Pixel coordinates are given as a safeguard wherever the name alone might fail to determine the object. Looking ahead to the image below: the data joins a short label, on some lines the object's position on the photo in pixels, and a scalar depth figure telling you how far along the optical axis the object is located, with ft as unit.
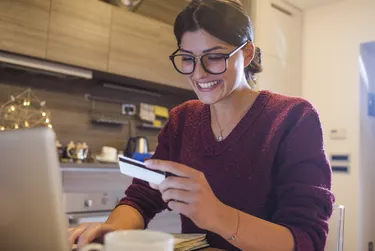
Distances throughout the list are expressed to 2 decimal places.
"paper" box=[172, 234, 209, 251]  2.59
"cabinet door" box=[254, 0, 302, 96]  11.06
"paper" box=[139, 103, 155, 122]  9.70
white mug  1.38
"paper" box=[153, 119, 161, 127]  10.05
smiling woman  2.60
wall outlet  9.48
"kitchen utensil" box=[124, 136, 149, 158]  9.01
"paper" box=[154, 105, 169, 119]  10.07
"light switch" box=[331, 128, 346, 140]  10.62
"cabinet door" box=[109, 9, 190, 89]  8.28
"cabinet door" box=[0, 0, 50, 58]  6.72
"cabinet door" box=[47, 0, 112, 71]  7.36
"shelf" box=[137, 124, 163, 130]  9.76
